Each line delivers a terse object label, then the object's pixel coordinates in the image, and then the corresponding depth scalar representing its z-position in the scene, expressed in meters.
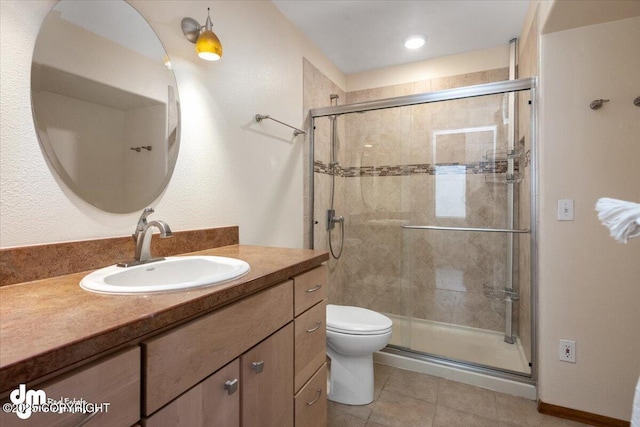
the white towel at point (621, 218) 0.67
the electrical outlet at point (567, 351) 1.65
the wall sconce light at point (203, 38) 1.35
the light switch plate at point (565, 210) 1.64
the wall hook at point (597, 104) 1.57
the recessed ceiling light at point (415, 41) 2.45
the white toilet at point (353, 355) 1.71
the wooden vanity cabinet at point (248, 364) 0.68
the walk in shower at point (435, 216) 2.15
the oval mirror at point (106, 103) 0.98
